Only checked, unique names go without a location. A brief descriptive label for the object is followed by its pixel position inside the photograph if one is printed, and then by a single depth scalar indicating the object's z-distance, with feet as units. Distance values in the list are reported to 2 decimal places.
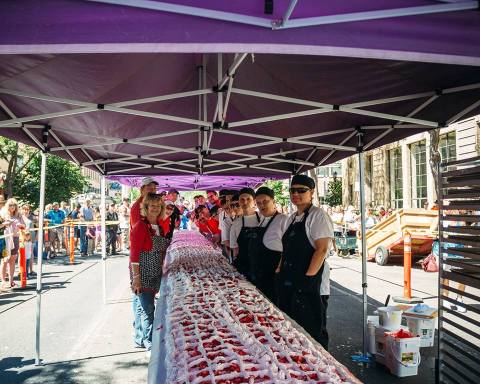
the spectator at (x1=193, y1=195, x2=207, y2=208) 40.91
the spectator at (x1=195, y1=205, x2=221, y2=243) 29.22
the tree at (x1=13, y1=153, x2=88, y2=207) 106.73
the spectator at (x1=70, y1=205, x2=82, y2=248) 60.70
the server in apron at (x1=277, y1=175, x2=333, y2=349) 12.95
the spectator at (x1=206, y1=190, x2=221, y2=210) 38.69
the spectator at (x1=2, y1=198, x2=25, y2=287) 33.14
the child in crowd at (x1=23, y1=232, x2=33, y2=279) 36.69
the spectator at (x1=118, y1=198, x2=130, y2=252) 60.18
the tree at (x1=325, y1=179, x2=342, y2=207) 118.32
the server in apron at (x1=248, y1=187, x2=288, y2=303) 15.90
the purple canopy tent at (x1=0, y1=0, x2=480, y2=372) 6.77
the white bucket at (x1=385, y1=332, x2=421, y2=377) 15.76
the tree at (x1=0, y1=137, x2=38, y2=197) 95.66
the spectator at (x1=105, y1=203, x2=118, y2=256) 57.16
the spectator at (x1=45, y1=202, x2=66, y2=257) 54.75
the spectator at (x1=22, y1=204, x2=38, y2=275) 37.94
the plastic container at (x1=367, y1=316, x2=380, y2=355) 17.63
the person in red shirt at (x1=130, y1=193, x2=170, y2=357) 16.31
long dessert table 6.36
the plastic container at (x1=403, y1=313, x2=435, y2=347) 17.81
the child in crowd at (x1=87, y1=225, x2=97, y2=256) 58.15
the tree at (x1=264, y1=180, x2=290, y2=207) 86.54
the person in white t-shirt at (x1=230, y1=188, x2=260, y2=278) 17.85
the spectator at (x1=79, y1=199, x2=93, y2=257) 57.16
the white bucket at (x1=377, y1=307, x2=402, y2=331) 16.74
